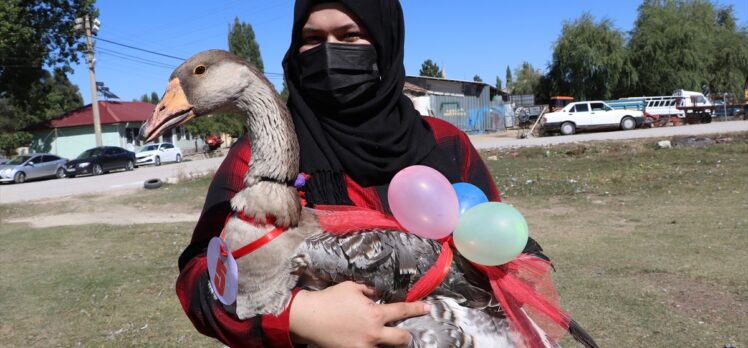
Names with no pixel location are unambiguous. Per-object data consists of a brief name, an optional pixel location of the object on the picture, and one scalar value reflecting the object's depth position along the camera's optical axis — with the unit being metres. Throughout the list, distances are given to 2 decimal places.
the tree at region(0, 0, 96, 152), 30.36
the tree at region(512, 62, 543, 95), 55.09
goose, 1.65
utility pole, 28.70
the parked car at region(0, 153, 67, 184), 24.23
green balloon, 1.73
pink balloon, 1.76
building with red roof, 40.59
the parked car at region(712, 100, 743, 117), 35.16
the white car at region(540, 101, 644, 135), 29.00
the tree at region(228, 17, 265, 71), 51.34
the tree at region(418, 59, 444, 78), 84.97
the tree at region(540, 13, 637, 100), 42.88
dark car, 26.20
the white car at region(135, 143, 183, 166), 31.77
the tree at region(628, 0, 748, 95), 42.69
